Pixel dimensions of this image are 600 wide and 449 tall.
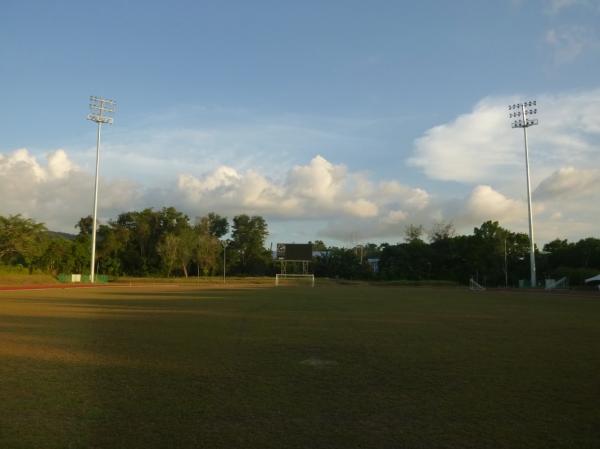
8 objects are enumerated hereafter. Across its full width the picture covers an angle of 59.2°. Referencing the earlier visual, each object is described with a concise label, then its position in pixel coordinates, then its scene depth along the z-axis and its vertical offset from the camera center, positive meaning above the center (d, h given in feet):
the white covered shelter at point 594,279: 157.60 -1.14
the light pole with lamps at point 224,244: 282.32 +15.54
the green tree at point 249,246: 298.56 +14.97
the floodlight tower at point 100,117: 191.31 +55.49
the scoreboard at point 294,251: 233.14 +9.22
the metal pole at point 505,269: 222.54 +2.21
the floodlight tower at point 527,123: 173.47 +52.17
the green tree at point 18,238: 190.52 +11.11
